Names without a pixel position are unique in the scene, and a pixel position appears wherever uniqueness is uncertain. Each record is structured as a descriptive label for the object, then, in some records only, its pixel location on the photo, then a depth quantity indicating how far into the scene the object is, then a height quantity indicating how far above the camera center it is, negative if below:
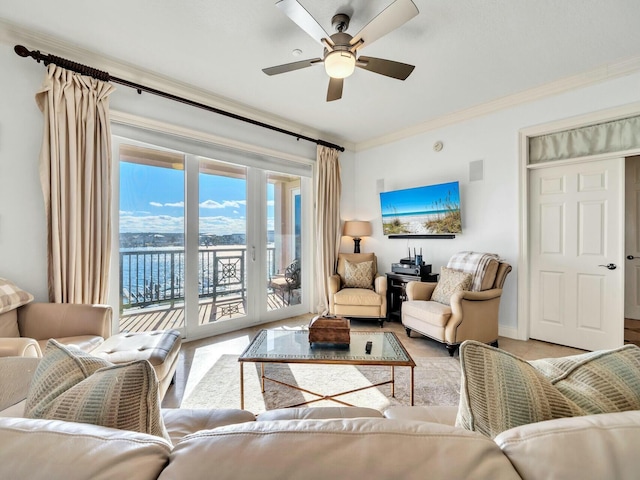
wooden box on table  1.96 -0.64
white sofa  0.41 -0.33
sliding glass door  2.83 -0.05
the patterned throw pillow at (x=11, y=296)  1.84 -0.40
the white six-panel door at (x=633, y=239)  3.92 +0.01
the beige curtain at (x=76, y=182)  2.21 +0.45
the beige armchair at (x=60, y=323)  1.88 -0.59
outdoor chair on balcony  3.95 -0.62
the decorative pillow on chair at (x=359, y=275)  3.97 -0.51
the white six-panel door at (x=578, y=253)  2.70 -0.14
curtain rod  2.14 +1.39
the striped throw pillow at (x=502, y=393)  0.58 -0.33
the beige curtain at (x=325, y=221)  4.15 +0.25
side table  3.72 -0.72
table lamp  4.31 +0.15
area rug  1.94 -1.12
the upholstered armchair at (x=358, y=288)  3.61 -0.68
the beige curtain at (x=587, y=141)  2.62 +0.98
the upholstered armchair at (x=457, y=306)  2.67 -0.69
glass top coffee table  1.73 -0.74
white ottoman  1.71 -0.72
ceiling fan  1.65 +1.32
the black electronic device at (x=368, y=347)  1.87 -0.73
